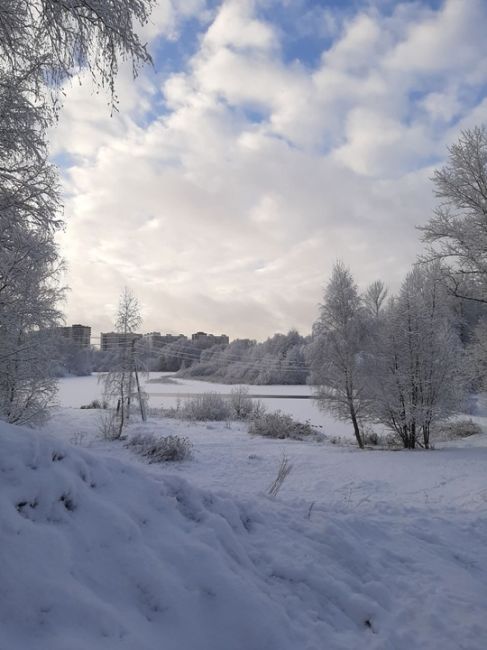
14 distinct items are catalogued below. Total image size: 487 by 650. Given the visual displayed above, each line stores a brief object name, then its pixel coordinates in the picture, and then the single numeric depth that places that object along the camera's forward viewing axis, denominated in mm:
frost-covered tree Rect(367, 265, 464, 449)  16391
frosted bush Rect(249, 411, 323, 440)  21312
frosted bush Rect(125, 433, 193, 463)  13008
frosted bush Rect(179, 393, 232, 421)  28094
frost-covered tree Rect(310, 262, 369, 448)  17609
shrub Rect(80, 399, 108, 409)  30125
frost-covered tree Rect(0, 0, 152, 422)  3979
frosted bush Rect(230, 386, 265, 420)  28442
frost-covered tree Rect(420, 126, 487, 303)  13139
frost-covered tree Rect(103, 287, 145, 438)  21781
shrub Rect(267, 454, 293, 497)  5906
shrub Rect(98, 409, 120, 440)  16812
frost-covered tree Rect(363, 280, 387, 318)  19042
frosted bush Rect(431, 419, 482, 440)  20220
